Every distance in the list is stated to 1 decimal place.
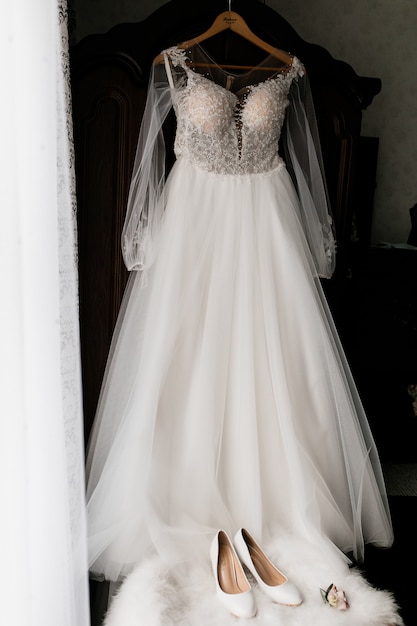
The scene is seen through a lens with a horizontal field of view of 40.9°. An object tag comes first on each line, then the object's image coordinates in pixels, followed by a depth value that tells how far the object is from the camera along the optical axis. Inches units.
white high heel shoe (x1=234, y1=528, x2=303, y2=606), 61.2
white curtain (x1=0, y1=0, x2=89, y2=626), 39.4
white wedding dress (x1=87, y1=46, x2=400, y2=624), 68.8
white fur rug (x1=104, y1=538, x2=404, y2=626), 58.1
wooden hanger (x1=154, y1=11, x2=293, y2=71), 71.4
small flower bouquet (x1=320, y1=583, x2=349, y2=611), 59.4
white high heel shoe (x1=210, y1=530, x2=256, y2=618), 59.7
